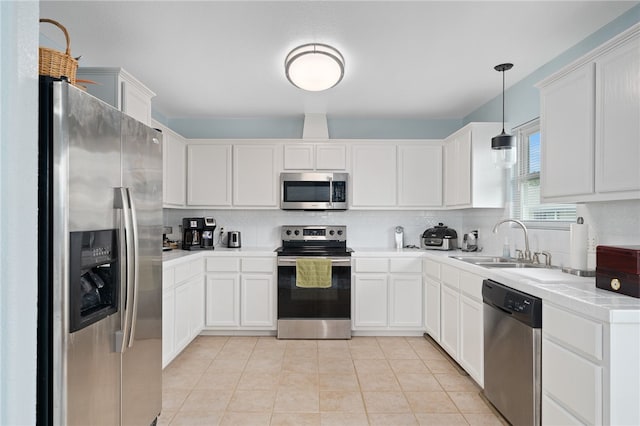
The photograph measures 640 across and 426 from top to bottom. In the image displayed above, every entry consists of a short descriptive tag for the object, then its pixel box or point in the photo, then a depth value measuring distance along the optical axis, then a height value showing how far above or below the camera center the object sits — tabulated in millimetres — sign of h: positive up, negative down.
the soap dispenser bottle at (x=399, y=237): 4617 -299
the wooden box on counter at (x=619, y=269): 1697 -255
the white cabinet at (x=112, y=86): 2346 +754
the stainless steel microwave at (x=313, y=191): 4414 +228
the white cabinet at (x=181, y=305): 3111 -848
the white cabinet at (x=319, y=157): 4465 +621
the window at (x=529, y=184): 3133 +253
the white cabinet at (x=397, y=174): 4461 +430
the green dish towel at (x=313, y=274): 4031 -648
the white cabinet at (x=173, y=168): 3857 +443
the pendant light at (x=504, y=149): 2945 +487
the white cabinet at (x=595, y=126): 1862 +472
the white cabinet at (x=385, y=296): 4121 -891
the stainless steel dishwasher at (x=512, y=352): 2014 -792
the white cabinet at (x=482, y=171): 3670 +387
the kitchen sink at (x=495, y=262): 2979 -402
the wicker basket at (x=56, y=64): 1559 +598
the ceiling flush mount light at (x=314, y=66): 2740 +1044
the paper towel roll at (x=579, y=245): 2322 -190
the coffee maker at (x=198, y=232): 4309 -244
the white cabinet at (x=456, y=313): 2783 -844
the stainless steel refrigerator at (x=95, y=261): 1384 -212
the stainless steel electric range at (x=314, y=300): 4051 -927
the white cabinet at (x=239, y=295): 4133 -888
